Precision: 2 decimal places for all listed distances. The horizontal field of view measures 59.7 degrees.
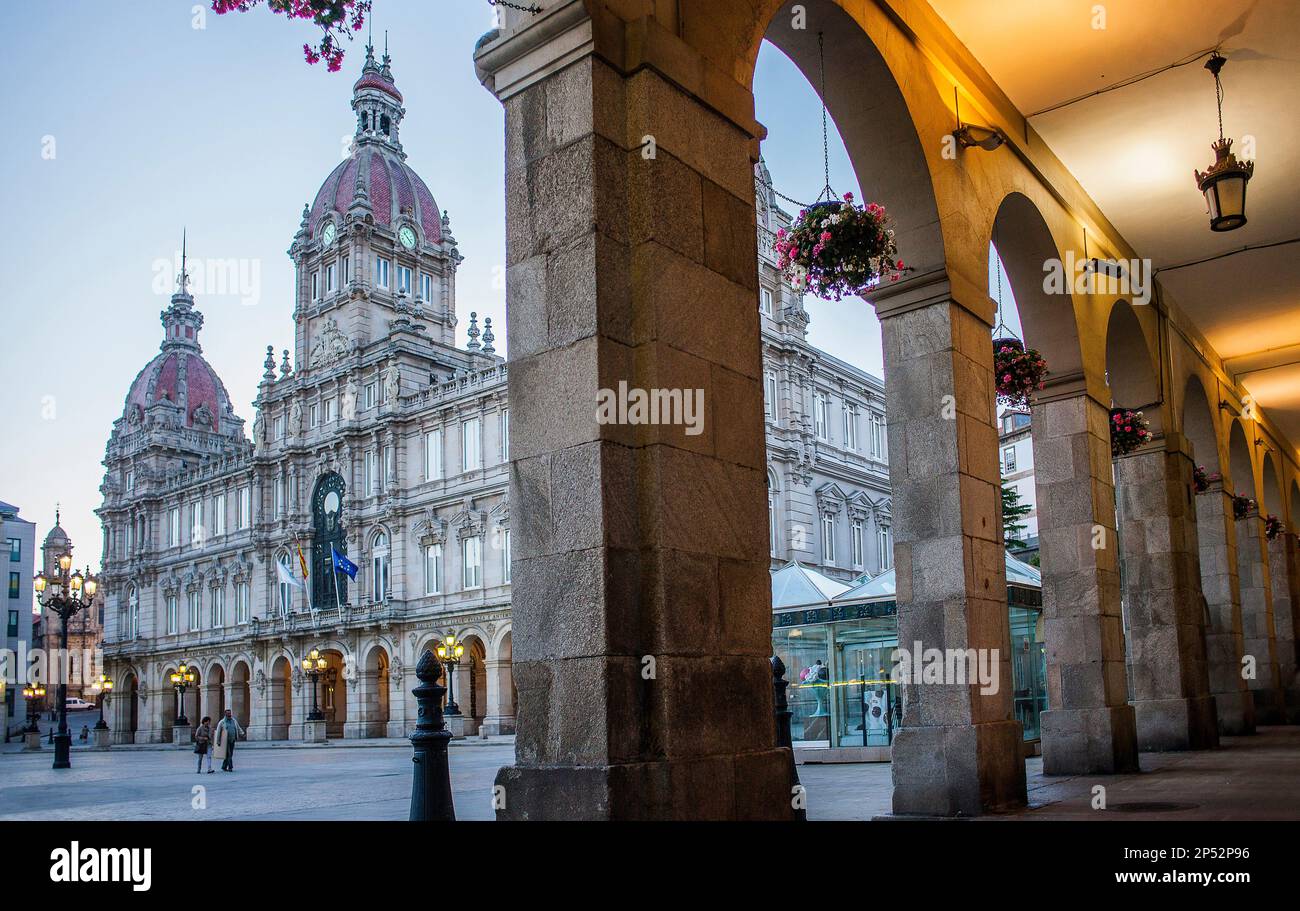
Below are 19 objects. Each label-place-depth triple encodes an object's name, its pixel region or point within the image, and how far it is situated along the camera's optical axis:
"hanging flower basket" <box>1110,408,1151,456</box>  13.85
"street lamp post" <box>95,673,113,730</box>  65.81
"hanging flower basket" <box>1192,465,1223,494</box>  16.88
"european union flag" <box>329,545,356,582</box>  47.84
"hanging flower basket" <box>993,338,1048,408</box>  10.82
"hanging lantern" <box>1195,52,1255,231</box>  10.47
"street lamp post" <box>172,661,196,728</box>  60.14
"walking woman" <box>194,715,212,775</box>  25.41
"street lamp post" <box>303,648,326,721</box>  50.34
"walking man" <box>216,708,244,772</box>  25.73
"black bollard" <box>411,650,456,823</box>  7.58
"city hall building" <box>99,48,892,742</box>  46.25
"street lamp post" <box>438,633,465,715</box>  42.72
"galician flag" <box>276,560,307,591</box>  50.81
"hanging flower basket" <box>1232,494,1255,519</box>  20.34
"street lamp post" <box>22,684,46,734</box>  51.67
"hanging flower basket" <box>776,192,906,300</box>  7.68
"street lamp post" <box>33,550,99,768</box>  33.66
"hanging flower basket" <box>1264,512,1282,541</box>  23.27
